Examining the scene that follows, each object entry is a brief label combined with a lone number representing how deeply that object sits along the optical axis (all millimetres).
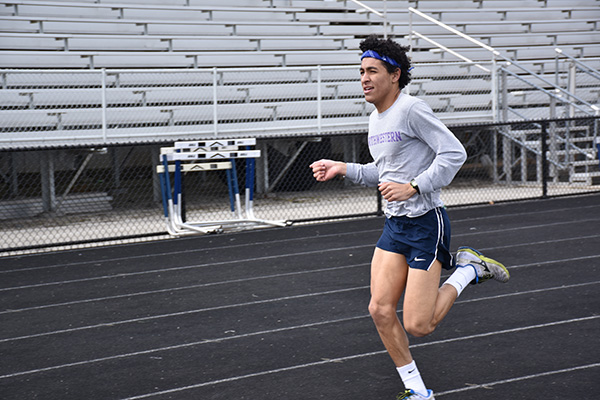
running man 6014
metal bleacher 19994
